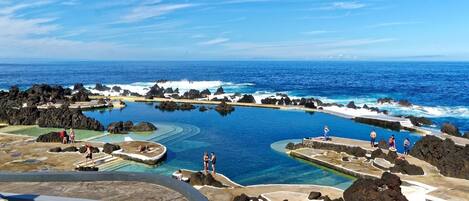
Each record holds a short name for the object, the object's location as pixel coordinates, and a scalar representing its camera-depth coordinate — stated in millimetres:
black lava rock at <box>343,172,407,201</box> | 17672
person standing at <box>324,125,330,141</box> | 32434
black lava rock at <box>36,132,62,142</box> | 32250
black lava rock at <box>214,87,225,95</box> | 74431
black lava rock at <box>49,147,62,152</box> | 28891
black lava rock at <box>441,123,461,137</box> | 36156
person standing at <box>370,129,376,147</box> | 30073
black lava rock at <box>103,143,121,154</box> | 28783
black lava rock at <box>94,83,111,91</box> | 83938
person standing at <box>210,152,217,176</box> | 24328
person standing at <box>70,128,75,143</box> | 31869
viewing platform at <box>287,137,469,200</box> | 19906
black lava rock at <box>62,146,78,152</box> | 29116
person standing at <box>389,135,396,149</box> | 28152
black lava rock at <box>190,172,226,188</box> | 21891
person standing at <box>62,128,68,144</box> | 31548
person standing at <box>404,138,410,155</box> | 28781
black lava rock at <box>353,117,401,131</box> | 41656
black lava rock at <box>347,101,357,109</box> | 56938
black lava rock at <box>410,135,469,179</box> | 23338
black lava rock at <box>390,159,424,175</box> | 23703
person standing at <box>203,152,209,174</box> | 24266
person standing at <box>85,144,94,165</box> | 26281
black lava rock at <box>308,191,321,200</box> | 19562
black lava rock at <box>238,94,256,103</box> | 61844
